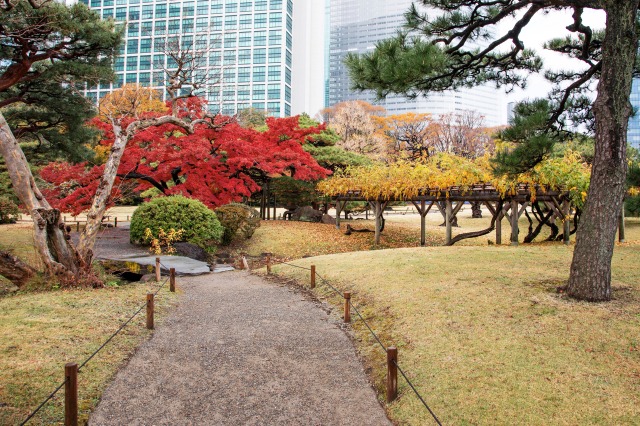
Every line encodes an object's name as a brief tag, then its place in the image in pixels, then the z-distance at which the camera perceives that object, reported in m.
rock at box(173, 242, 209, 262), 13.67
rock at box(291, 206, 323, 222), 23.67
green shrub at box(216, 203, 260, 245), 16.36
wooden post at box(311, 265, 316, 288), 9.76
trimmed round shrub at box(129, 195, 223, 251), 14.32
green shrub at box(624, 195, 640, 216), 19.93
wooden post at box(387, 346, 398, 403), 4.35
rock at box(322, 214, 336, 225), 23.49
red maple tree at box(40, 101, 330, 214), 16.20
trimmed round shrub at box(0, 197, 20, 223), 21.04
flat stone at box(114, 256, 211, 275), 11.60
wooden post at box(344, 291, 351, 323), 7.10
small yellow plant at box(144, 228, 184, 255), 13.68
